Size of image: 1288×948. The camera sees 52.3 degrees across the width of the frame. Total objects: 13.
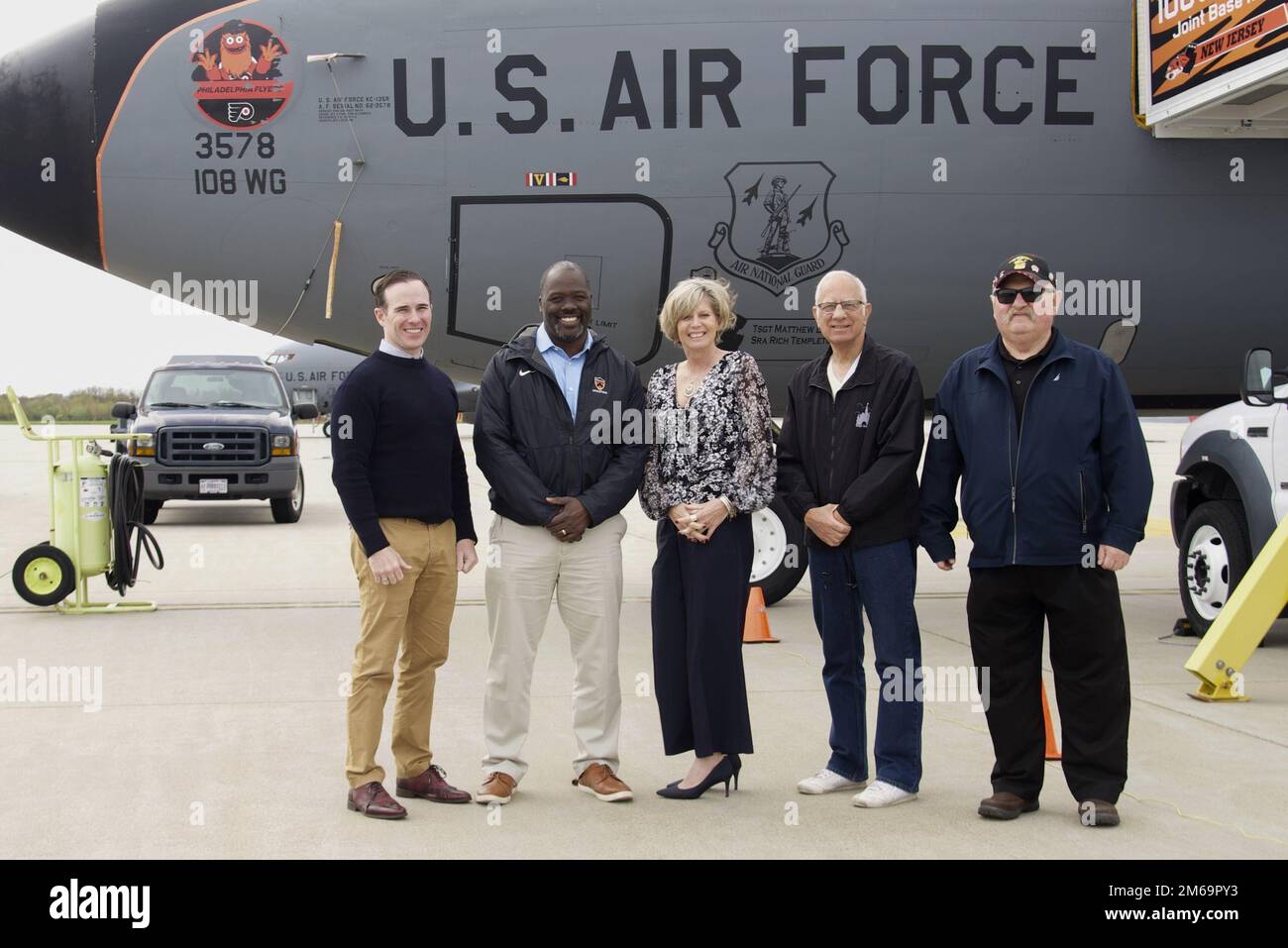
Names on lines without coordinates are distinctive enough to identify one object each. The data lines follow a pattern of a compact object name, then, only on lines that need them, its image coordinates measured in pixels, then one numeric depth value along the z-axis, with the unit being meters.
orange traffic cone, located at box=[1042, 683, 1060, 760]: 5.50
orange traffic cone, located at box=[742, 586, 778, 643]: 8.26
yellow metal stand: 6.58
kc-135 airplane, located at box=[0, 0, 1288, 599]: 8.20
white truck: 7.66
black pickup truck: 15.62
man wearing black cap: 4.64
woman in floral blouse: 4.91
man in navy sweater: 4.67
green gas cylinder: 9.27
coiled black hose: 9.23
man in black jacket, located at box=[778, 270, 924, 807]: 4.89
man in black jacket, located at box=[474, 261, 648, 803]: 4.89
